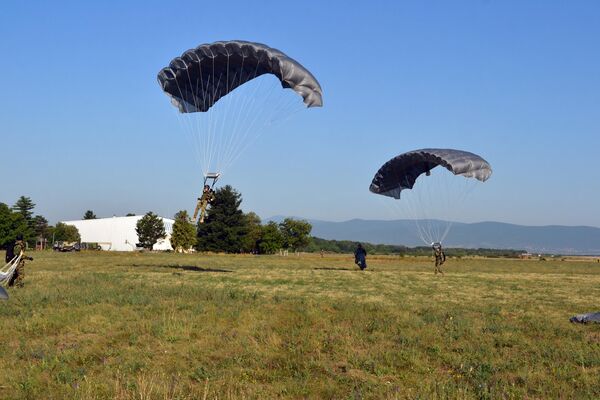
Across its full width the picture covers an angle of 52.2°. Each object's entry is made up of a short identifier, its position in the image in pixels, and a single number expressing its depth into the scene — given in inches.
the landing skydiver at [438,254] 1383.2
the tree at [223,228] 3629.4
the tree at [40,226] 4847.4
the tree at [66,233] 4692.4
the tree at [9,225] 3636.8
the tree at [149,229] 4365.2
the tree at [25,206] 4527.6
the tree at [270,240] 4015.8
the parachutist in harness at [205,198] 1074.8
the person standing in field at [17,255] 863.1
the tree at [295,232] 4573.8
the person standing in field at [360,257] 1557.6
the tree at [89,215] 7101.4
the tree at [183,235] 3762.3
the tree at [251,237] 3682.3
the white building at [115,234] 4884.4
